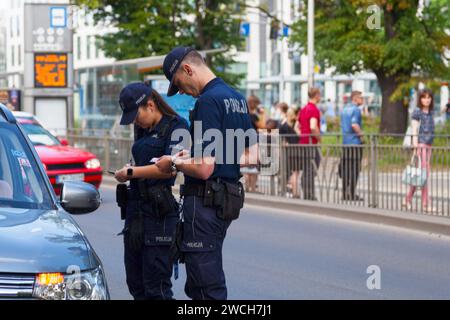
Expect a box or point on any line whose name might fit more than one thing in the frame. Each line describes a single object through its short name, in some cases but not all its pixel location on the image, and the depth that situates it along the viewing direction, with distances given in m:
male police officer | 6.60
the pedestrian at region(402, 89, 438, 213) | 16.34
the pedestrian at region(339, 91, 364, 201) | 17.95
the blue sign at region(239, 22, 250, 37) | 42.84
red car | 19.66
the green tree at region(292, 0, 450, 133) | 28.84
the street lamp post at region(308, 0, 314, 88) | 29.84
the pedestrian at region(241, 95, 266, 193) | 21.23
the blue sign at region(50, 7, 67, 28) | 36.01
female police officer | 7.71
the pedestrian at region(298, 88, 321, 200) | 19.10
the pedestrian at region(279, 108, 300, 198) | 19.67
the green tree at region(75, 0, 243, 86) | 40.38
